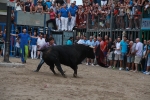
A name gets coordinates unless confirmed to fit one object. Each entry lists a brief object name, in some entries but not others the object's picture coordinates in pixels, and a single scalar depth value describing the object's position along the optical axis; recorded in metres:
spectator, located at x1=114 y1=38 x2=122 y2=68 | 24.98
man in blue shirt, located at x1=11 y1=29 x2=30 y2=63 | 22.25
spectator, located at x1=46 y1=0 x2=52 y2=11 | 33.03
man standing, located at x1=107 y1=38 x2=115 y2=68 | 26.02
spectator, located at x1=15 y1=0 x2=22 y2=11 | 31.91
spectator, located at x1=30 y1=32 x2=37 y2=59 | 31.53
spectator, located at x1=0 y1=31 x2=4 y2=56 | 31.58
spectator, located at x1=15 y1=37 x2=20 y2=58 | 31.59
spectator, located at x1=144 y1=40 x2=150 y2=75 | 21.77
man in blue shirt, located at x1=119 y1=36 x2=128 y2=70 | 24.31
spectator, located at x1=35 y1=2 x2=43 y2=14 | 32.58
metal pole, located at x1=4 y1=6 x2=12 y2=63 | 19.48
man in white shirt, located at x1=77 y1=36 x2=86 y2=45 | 29.09
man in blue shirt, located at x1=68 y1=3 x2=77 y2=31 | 31.11
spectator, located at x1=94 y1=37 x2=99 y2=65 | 27.47
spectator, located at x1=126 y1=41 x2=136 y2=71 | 23.47
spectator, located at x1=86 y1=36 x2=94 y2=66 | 28.10
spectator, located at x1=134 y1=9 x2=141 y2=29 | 24.12
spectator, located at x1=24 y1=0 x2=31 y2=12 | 32.22
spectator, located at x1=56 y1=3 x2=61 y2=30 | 31.83
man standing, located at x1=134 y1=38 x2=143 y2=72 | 22.83
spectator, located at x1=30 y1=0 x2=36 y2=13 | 32.33
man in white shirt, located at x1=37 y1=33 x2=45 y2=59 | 30.67
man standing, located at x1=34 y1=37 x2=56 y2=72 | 18.53
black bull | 16.73
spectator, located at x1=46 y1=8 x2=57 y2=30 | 32.16
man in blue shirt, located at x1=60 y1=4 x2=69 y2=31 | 31.16
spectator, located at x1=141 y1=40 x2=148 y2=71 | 22.42
